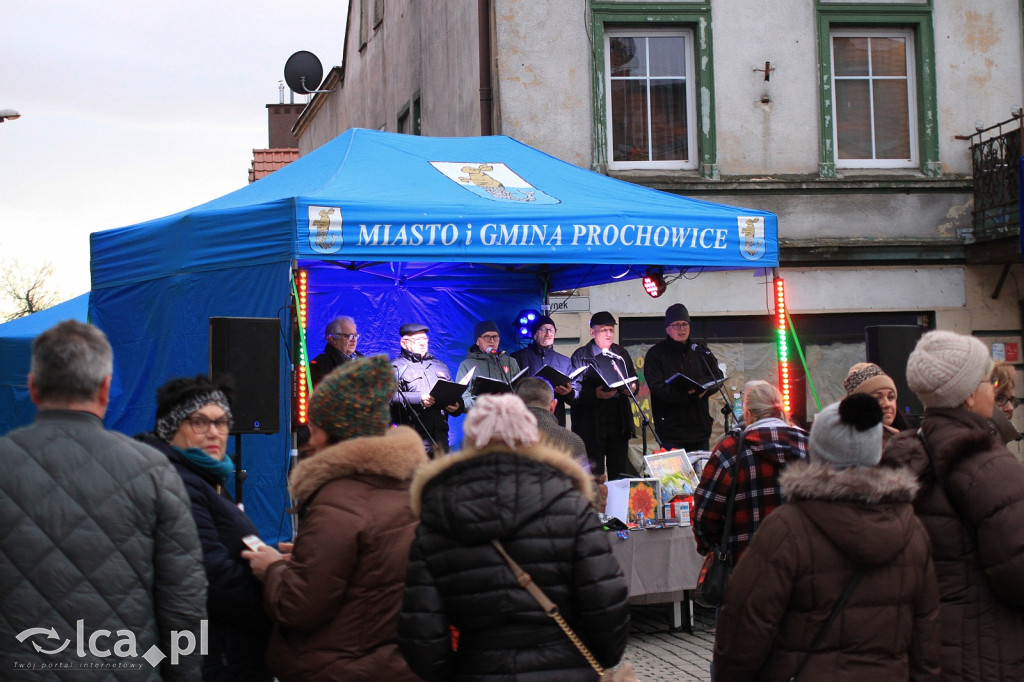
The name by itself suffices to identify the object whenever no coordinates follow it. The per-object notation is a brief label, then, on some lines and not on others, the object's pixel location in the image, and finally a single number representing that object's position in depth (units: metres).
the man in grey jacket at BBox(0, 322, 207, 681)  3.25
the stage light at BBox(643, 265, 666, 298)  10.86
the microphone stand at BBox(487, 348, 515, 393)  10.62
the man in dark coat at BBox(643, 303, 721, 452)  10.13
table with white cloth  8.05
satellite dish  27.09
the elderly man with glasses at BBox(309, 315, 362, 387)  9.86
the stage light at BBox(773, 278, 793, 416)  9.62
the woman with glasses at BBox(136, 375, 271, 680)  3.94
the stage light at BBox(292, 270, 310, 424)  7.82
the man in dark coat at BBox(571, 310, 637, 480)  10.58
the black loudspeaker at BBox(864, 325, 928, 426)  8.05
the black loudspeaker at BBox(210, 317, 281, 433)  7.59
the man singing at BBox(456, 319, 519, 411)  10.62
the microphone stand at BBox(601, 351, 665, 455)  9.68
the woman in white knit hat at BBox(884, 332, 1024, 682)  3.68
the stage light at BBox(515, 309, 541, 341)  12.02
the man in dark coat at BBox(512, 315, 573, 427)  10.74
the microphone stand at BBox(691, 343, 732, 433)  8.72
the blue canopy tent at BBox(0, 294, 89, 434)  17.81
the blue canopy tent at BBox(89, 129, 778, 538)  8.07
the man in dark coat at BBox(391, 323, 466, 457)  9.98
